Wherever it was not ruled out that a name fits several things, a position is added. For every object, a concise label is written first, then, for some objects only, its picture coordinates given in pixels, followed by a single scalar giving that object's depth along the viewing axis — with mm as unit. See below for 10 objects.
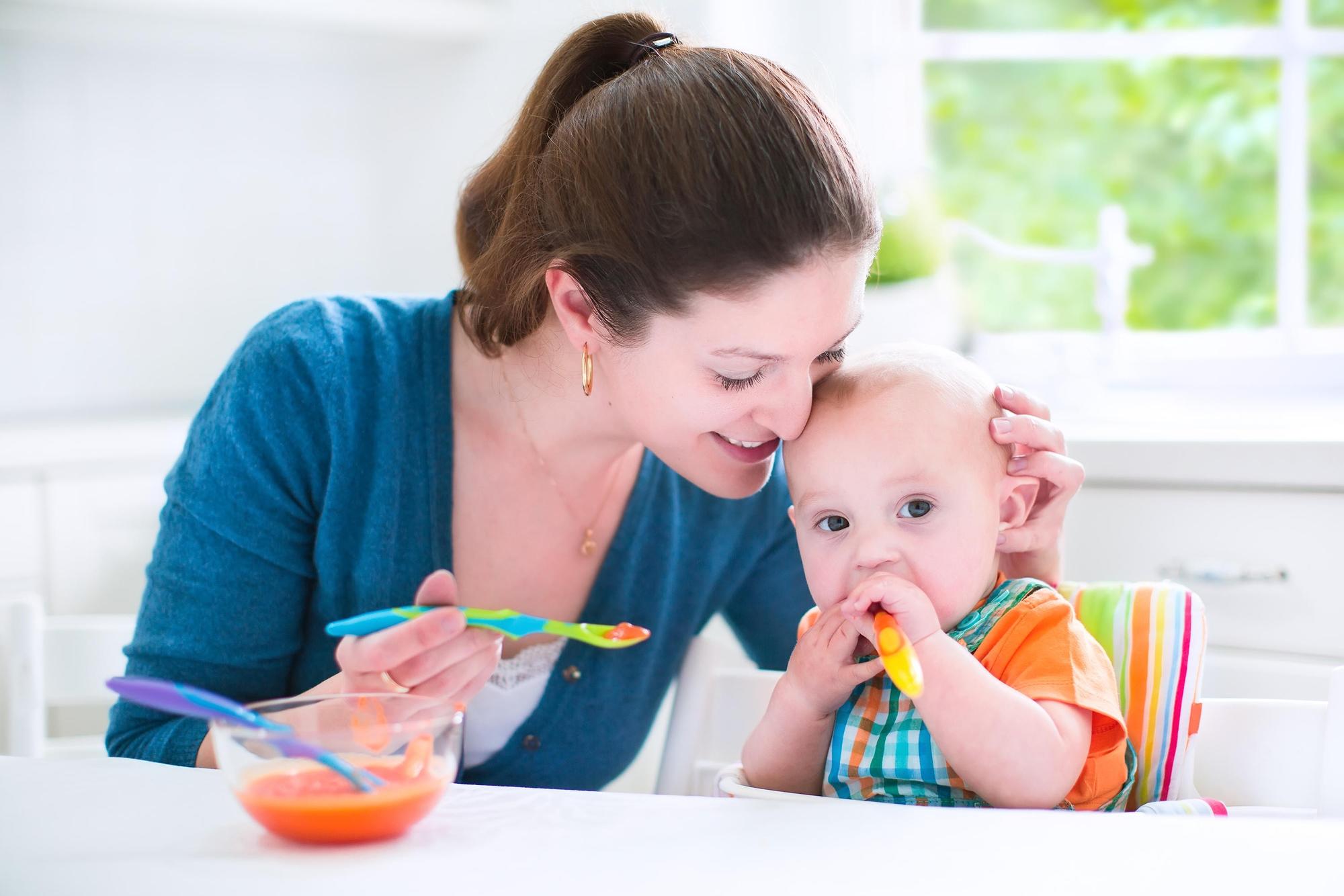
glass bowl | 716
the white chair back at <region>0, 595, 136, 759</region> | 1346
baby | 932
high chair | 962
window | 2096
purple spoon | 737
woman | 1022
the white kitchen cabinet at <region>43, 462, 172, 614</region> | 1866
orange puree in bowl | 713
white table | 669
